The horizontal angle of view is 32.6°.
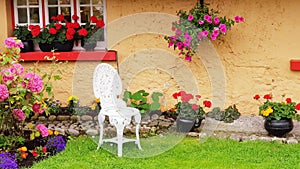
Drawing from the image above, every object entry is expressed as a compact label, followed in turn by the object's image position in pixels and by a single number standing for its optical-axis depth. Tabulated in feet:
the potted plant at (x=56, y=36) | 23.61
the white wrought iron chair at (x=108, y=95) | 18.91
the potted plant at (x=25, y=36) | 24.04
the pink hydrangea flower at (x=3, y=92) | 17.87
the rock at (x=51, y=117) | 23.16
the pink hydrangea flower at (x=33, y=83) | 18.58
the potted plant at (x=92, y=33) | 23.97
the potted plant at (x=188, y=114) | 20.90
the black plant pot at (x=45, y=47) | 23.88
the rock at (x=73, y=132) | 21.17
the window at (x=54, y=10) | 24.50
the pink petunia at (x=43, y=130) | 19.33
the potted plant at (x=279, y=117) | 19.99
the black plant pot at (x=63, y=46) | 23.77
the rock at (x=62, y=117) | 23.25
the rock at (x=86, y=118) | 22.94
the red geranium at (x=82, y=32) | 23.61
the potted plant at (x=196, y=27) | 21.49
